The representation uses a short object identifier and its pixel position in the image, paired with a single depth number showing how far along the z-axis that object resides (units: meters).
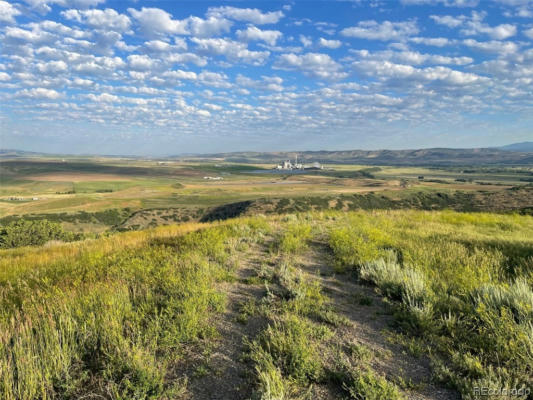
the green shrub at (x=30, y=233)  24.01
